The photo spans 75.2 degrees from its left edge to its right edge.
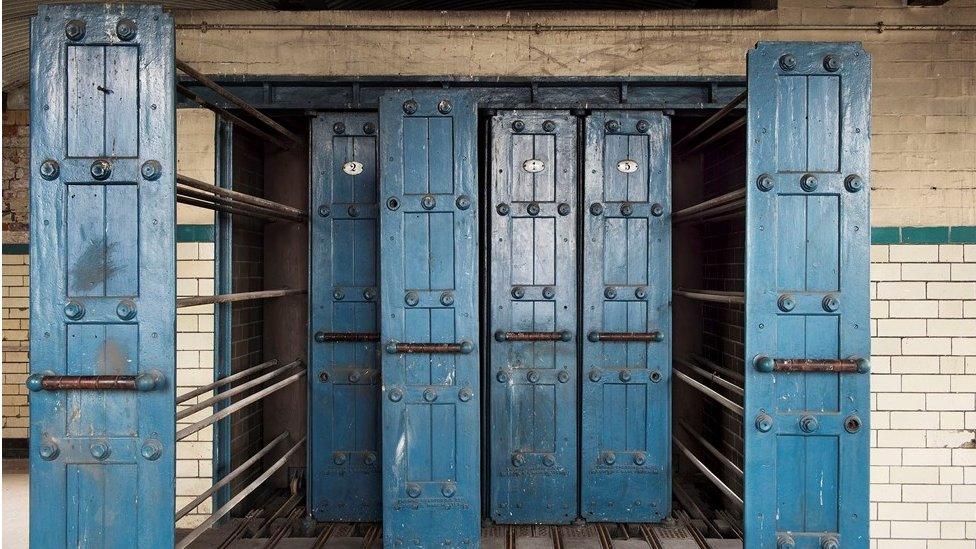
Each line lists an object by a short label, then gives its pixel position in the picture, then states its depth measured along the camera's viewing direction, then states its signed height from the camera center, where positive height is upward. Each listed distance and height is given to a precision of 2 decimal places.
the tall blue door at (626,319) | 4.46 -0.34
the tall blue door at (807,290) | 2.98 -0.09
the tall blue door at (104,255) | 2.71 +0.07
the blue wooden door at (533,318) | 4.40 -0.33
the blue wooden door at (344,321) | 4.57 -0.36
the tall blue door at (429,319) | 3.79 -0.29
